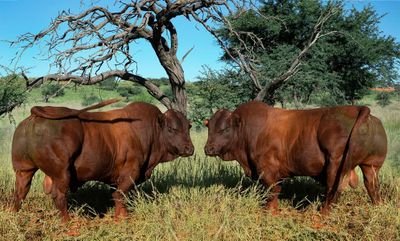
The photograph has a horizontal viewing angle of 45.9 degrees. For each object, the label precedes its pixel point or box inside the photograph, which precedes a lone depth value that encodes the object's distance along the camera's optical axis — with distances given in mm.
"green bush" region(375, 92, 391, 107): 41569
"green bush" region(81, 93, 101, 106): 41781
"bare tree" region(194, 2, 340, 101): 7129
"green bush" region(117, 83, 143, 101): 48191
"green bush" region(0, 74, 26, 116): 12039
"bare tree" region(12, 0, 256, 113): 7180
